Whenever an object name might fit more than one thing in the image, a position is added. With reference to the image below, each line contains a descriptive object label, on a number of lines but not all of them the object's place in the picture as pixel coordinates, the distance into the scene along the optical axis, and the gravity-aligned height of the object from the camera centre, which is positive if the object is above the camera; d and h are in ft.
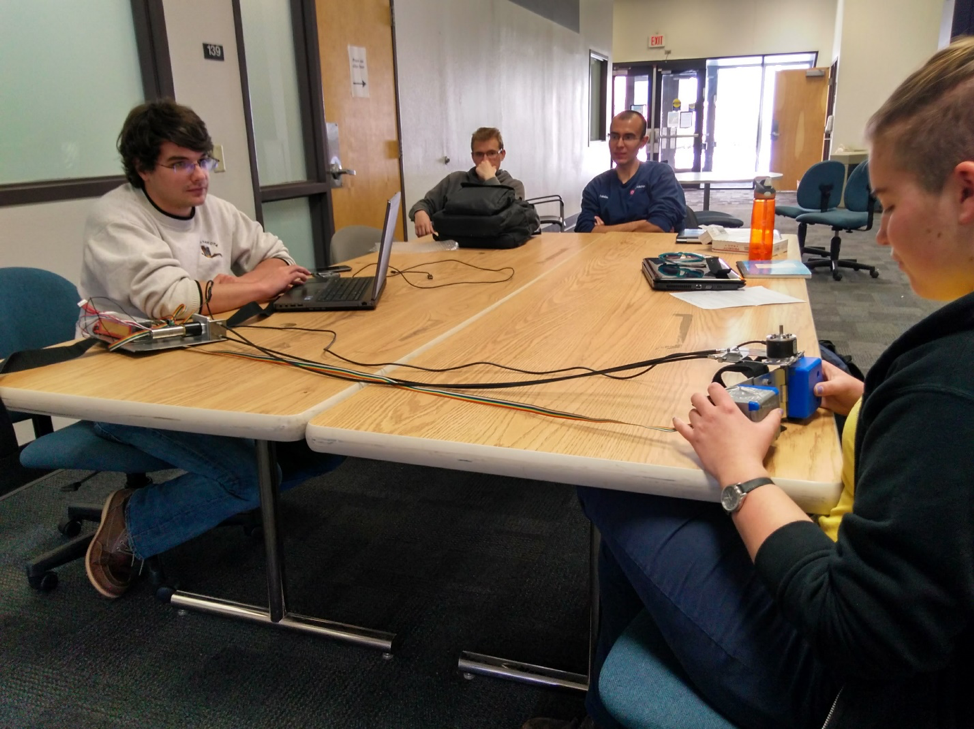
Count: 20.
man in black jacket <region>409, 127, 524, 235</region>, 10.73 -0.37
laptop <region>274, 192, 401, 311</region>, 5.77 -1.15
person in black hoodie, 1.99 -1.21
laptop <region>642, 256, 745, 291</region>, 6.09 -1.12
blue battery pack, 3.25 -1.09
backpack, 8.79 -0.83
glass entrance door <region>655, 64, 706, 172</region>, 40.37 +1.49
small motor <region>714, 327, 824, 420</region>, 3.18 -1.04
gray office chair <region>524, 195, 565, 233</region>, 13.27 -1.33
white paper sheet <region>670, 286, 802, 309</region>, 5.55 -1.20
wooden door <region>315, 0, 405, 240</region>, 13.58 +0.91
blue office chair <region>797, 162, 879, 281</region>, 17.74 -1.88
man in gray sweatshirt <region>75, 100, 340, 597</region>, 5.07 -1.00
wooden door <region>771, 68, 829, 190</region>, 37.45 +1.07
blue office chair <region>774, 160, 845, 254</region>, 18.65 -1.17
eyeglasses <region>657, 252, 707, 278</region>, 6.36 -1.07
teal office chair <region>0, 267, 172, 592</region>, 5.18 -2.03
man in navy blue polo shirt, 11.06 -0.73
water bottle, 7.37 -0.85
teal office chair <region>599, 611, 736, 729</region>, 2.64 -2.03
